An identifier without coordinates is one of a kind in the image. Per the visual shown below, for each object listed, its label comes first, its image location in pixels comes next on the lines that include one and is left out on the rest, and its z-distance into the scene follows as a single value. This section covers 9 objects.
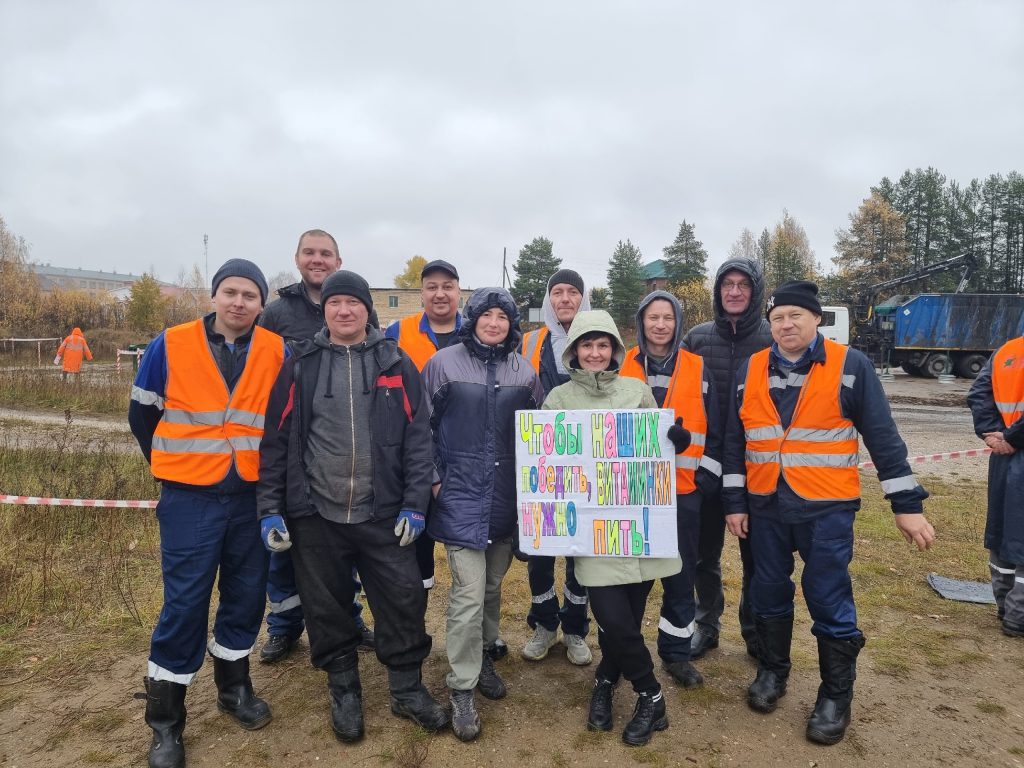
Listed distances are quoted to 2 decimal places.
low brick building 53.25
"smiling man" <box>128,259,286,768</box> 2.84
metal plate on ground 4.55
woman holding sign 2.90
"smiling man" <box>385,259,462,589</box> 3.78
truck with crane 23.81
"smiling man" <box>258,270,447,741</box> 2.91
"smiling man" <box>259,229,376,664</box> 3.80
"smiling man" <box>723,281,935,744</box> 2.97
